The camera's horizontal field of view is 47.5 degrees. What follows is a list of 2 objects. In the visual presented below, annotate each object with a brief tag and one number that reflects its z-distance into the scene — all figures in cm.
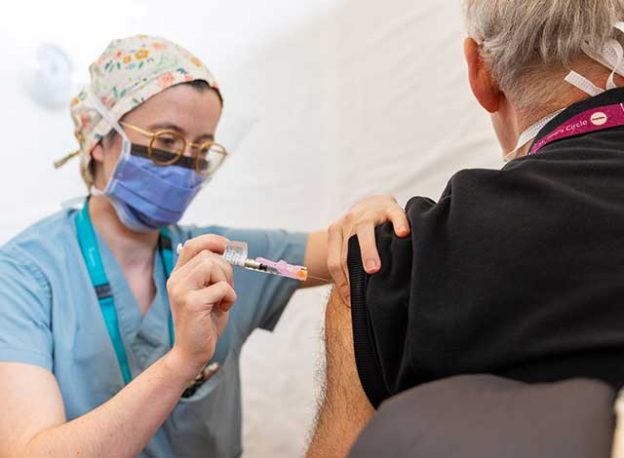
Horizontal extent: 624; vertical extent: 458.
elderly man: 75
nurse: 136
